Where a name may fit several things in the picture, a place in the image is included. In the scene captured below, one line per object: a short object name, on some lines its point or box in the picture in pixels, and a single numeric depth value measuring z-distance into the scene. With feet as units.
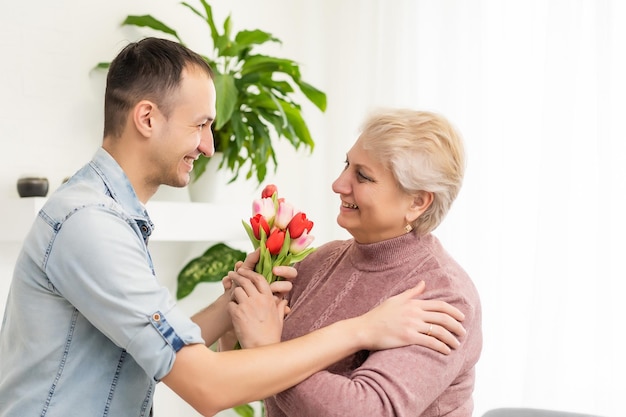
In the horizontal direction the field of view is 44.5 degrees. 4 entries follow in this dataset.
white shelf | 9.13
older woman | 5.22
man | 4.48
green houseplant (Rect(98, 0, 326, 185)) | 10.47
